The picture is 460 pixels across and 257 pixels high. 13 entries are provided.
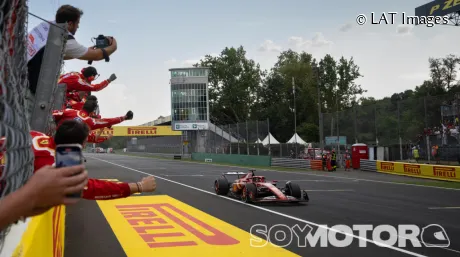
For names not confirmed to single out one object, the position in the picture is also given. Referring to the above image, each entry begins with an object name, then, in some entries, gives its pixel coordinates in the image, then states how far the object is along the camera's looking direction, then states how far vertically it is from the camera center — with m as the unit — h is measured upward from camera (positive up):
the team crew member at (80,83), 5.69 +0.92
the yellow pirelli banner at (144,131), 86.89 +4.21
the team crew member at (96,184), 2.88 -0.20
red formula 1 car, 11.23 -1.00
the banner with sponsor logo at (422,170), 19.25 -0.97
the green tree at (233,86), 80.38 +11.50
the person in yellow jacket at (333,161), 27.26 -0.63
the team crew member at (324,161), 27.93 -0.64
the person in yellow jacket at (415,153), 22.97 -0.19
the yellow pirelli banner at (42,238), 2.42 -0.53
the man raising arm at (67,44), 3.34 +0.81
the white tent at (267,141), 35.75 +0.78
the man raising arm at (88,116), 5.30 +0.46
